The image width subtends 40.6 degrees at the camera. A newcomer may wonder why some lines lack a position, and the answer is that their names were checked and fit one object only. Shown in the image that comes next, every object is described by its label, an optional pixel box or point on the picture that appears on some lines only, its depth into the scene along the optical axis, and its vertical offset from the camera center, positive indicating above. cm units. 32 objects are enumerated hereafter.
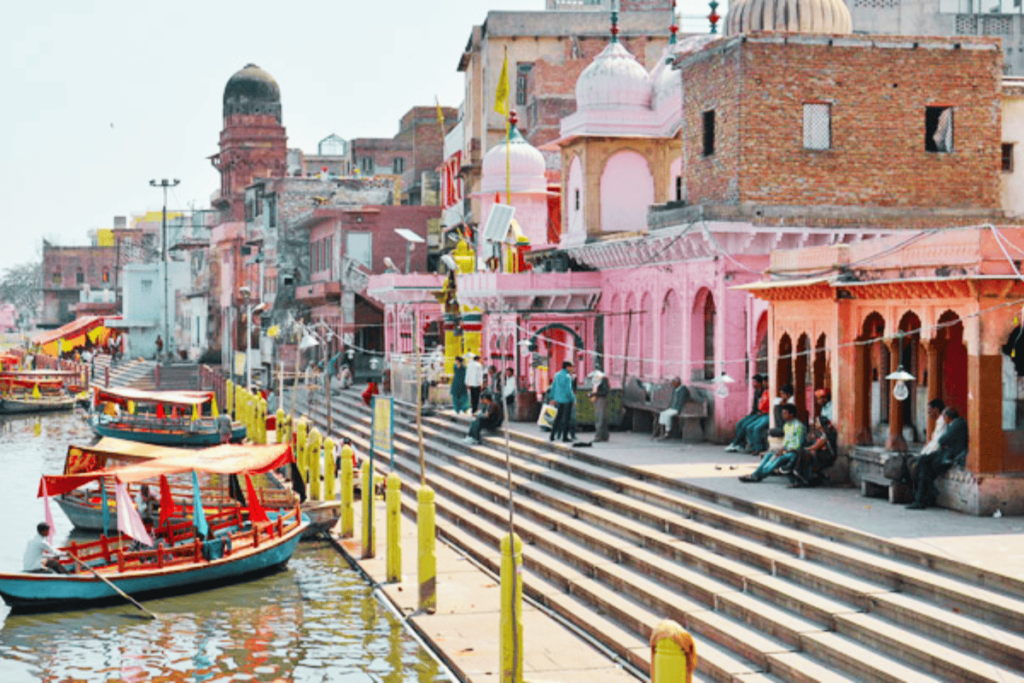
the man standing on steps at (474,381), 3174 -92
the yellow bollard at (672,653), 912 -207
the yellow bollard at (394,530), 1922 -265
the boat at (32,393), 6056 -234
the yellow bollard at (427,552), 1705 -260
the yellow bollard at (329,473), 2642 -253
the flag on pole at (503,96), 3728 +667
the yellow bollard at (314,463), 2727 -244
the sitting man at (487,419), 2777 -159
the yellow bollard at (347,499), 2391 -275
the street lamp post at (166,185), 7869 +895
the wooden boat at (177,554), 1909 -320
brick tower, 7531 +1117
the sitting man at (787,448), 1823 -143
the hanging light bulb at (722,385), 2215 -72
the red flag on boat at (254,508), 2223 -270
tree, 16712 +633
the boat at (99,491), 2362 -286
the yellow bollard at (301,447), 3002 -231
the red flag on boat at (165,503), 2205 -260
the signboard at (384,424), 2108 -130
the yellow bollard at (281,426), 3565 -222
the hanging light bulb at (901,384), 1619 -51
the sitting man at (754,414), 2195 -117
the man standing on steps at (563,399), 2417 -103
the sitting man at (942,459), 1559 -135
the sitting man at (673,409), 2419 -120
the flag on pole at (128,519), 1980 -256
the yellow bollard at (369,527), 2180 -297
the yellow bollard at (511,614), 1312 -261
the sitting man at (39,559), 1939 -307
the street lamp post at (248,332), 4677 +30
